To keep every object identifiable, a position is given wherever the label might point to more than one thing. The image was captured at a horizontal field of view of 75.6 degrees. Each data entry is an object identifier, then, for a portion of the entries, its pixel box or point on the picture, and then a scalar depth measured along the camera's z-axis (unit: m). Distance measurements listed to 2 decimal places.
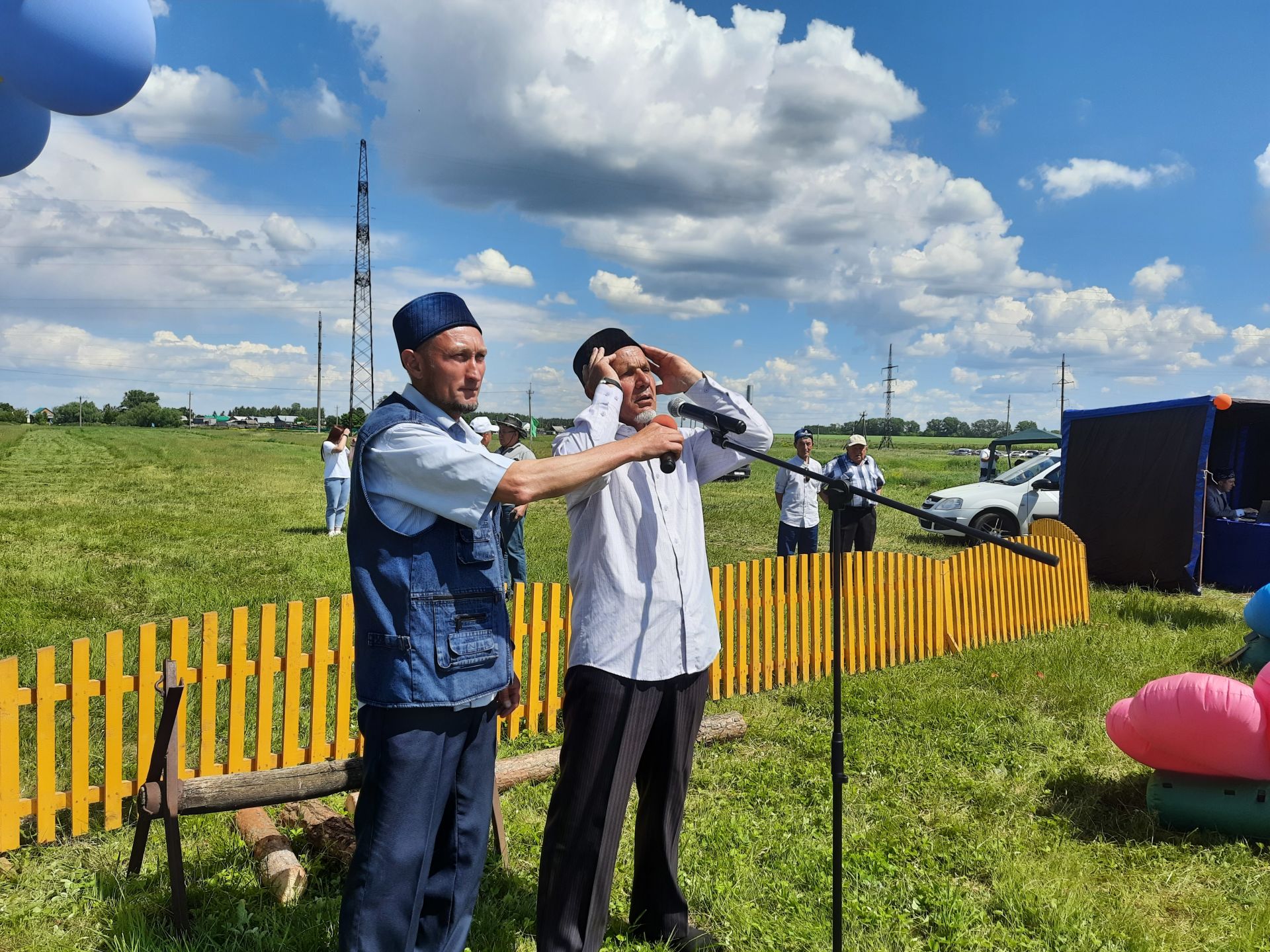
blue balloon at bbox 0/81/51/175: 3.54
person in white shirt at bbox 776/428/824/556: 9.11
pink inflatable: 3.85
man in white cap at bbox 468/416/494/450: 10.44
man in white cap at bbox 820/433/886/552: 9.09
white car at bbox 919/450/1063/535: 14.12
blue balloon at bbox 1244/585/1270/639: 5.75
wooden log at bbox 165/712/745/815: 3.20
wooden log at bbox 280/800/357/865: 3.54
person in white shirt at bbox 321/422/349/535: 13.17
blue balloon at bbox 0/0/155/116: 3.13
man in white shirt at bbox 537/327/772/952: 2.48
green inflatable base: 3.96
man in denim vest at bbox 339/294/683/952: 2.09
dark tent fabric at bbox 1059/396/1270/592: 10.49
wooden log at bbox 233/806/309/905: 3.29
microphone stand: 2.25
